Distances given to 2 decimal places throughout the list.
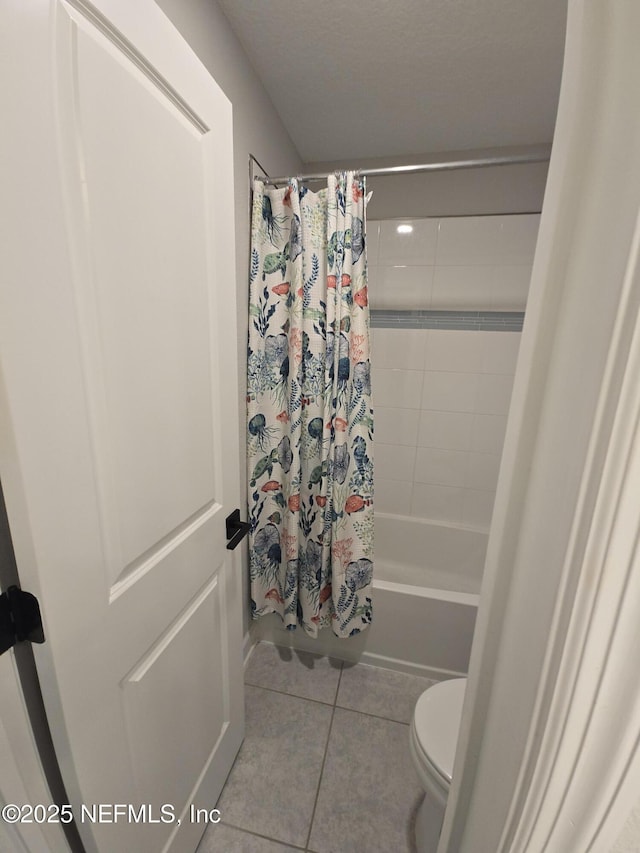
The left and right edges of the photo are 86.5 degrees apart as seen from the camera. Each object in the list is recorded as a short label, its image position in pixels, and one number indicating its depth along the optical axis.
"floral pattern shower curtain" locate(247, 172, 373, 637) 1.27
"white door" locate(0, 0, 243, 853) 0.44
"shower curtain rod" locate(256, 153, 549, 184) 1.14
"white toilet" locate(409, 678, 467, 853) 0.83
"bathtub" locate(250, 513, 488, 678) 1.42
